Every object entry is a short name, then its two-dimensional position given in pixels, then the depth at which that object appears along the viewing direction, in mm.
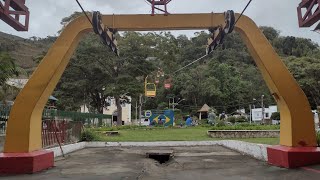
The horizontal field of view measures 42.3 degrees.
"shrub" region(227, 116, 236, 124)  47719
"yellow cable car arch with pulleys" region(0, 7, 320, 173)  10352
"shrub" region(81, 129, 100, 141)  21047
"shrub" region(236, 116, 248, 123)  50031
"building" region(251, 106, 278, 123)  65000
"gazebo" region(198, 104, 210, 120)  62319
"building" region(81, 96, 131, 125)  78312
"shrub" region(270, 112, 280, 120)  59125
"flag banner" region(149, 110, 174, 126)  41812
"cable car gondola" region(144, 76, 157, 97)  37875
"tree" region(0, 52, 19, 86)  17316
